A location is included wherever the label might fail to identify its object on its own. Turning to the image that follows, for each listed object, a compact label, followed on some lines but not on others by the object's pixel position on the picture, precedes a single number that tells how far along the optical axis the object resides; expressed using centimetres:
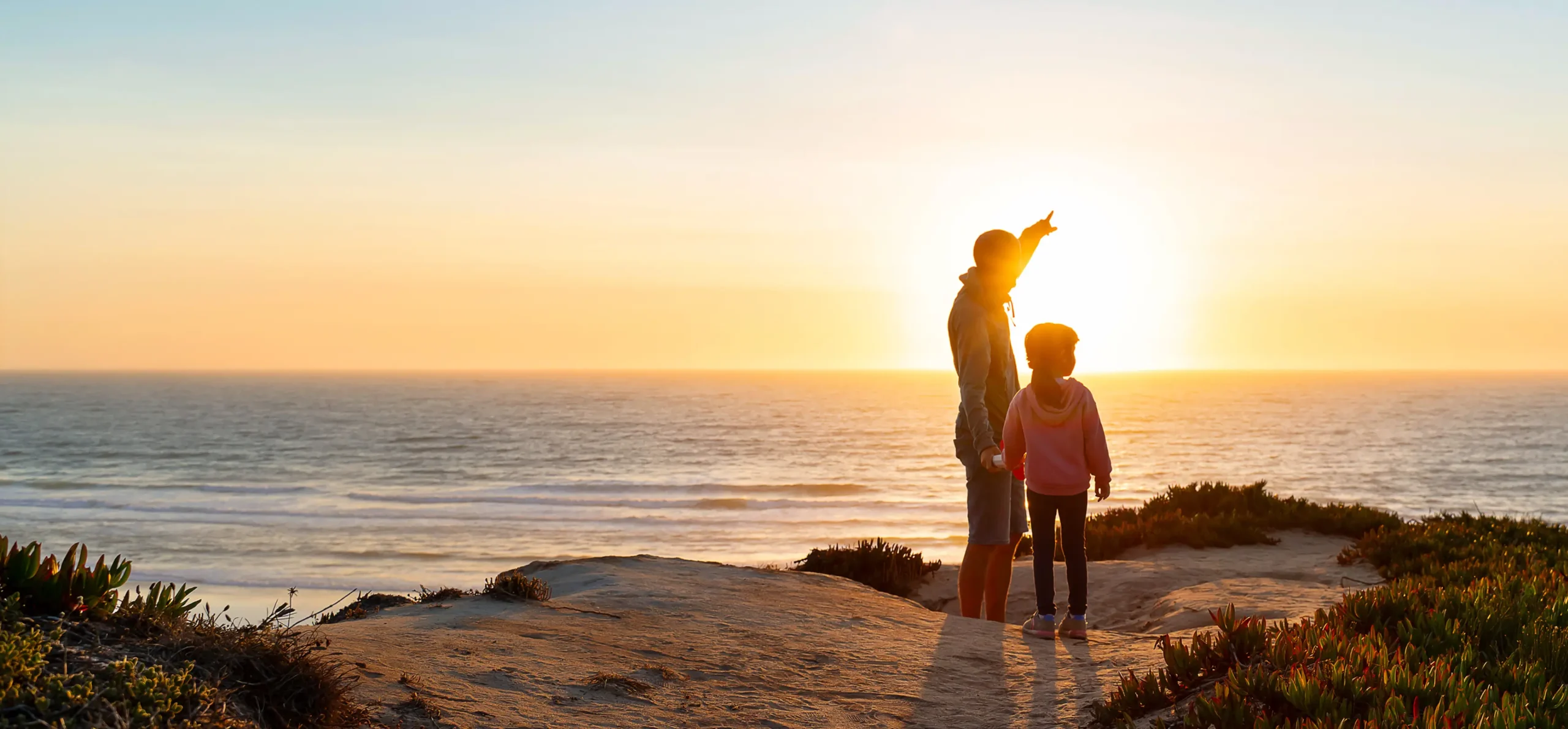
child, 602
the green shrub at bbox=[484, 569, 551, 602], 644
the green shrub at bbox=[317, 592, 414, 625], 632
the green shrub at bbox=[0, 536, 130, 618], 298
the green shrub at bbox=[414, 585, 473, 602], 670
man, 626
